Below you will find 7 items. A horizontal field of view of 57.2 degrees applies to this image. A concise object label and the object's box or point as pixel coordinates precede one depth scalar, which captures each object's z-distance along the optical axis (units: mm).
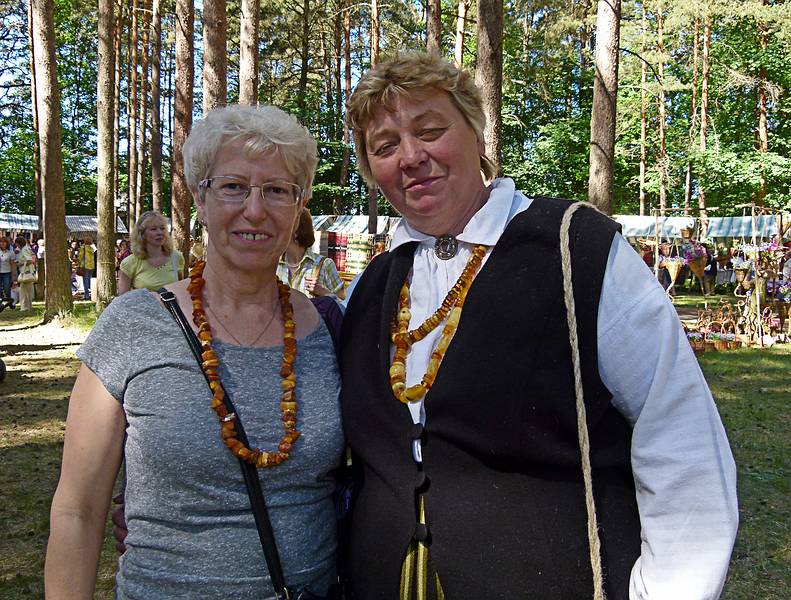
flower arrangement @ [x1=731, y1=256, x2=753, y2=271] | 12952
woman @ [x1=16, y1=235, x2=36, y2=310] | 18219
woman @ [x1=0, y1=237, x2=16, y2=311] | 19125
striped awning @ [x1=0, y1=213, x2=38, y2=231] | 32312
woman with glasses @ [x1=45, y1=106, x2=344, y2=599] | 1735
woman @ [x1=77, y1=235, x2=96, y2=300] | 21328
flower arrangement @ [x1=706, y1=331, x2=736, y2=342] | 12238
